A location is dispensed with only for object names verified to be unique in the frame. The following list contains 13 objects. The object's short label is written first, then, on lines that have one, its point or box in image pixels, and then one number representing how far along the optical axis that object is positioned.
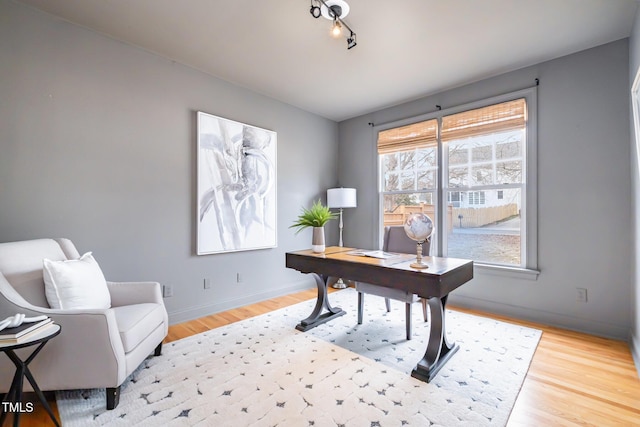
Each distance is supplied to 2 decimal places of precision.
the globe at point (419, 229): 2.07
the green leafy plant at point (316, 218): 2.64
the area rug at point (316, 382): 1.53
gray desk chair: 2.32
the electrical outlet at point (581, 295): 2.64
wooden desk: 1.82
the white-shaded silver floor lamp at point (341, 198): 4.11
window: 3.00
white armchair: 1.52
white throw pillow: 1.68
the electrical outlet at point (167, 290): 2.80
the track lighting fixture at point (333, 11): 1.99
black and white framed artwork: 3.04
